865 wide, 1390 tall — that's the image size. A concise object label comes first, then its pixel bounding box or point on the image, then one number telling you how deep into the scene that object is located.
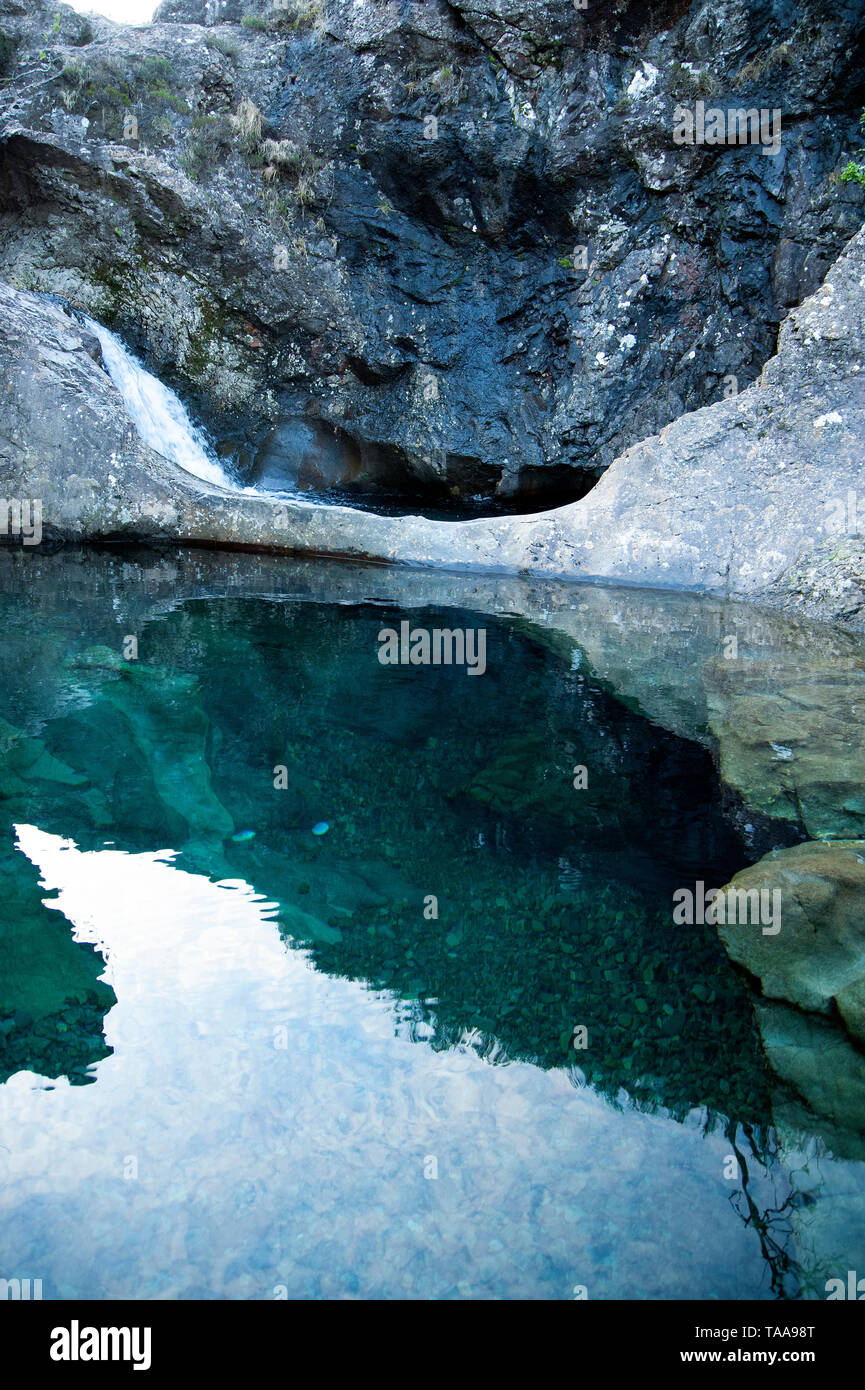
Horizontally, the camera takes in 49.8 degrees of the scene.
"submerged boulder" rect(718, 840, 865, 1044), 2.48
